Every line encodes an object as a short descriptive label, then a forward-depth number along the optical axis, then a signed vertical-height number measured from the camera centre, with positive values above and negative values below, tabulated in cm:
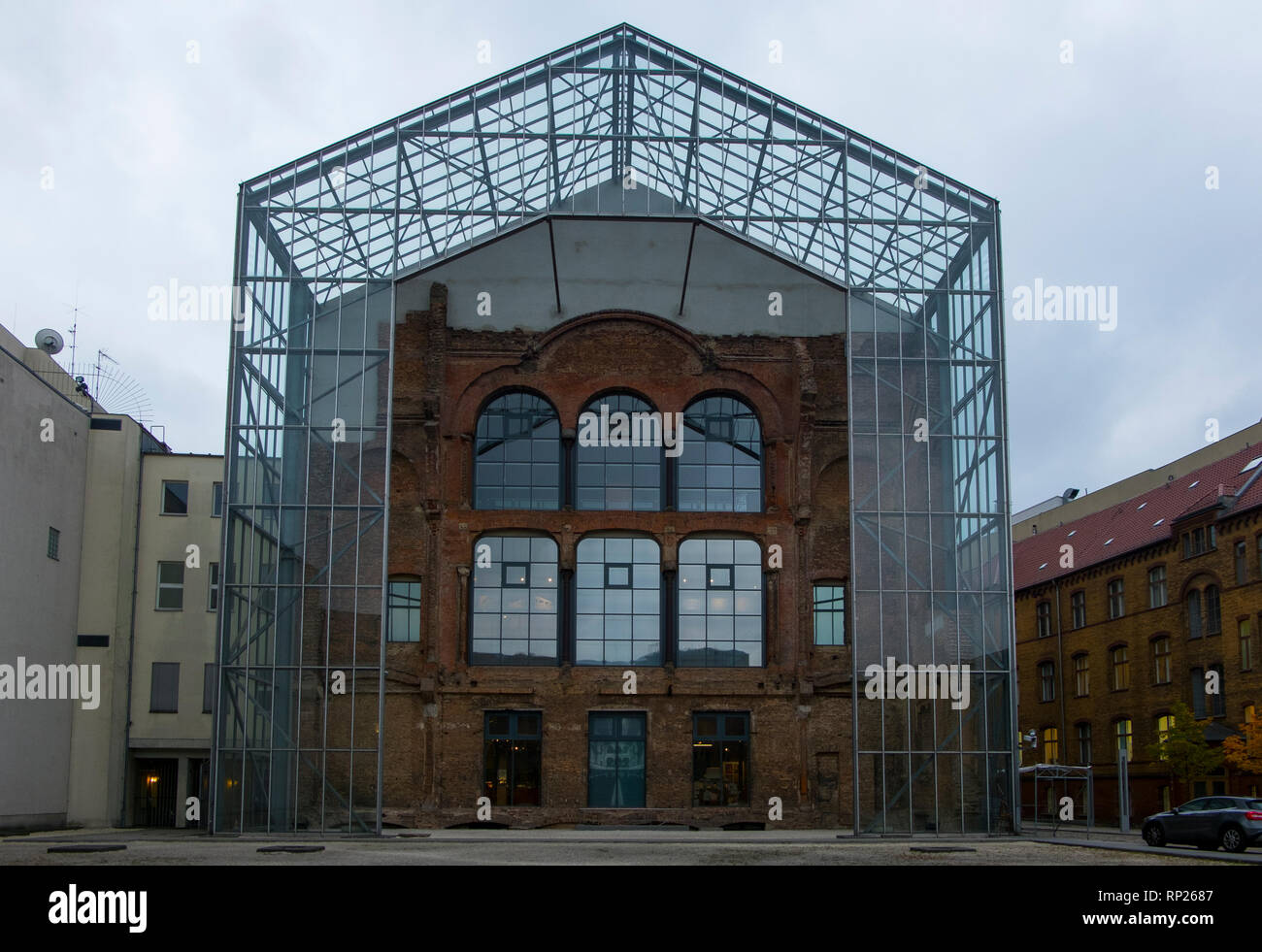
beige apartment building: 3488 +177
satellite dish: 4334 +1056
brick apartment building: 4066 +172
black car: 2738 -312
